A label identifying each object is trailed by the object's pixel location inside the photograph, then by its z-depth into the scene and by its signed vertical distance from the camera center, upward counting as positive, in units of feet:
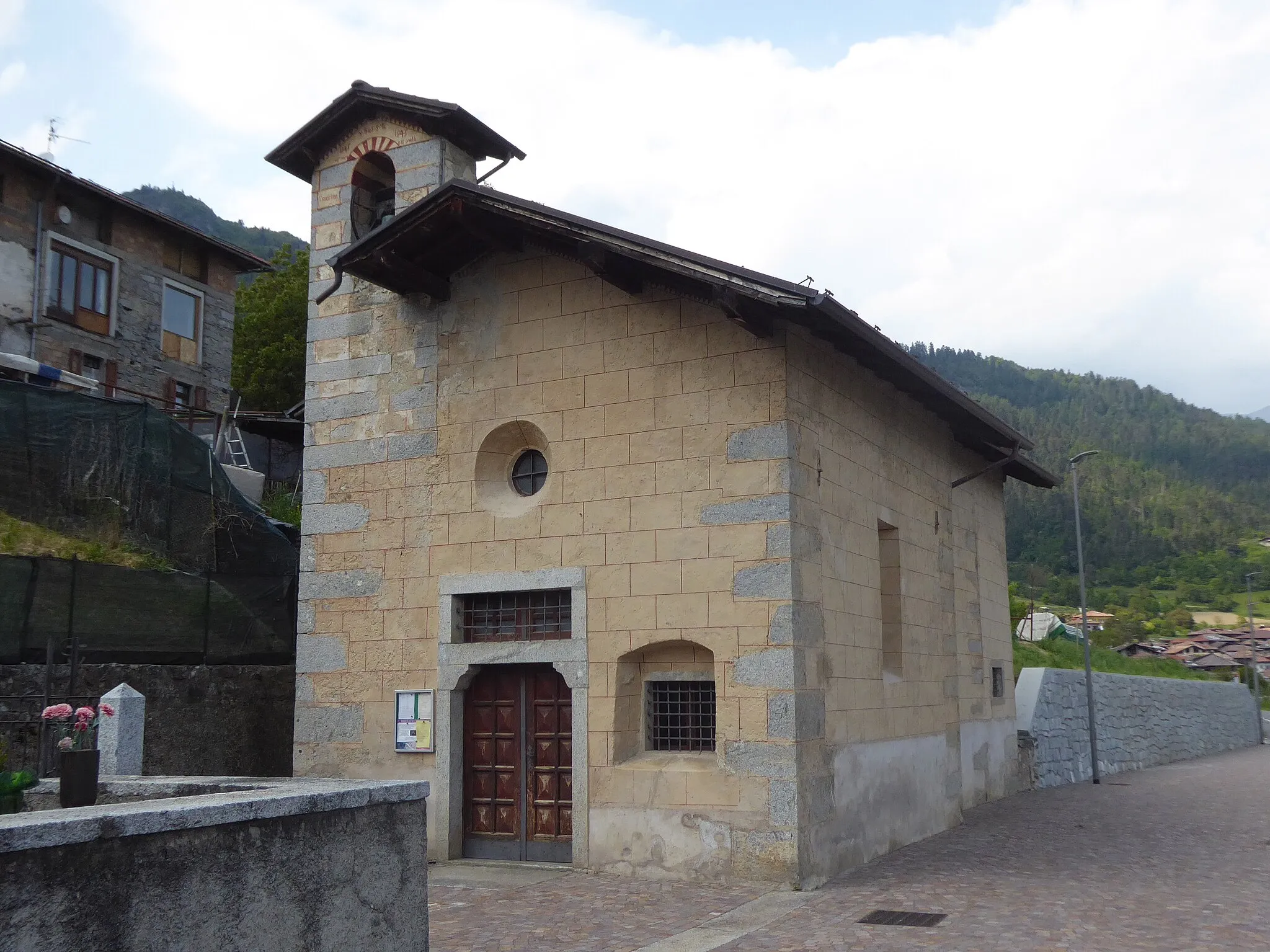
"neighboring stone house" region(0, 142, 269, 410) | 69.21 +24.65
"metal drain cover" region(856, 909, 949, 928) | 25.92 -5.75
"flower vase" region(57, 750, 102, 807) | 20.11 -1.87
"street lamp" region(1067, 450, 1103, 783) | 64.49 -1.19
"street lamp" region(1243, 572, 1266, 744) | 116.06 -2.01
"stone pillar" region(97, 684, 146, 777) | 28.37 -1.56
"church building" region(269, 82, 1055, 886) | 31.17 +3.82
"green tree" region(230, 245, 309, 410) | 105.40 +30.46
